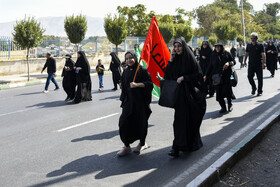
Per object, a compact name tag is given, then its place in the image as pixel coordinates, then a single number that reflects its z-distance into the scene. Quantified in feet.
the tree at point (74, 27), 83.25
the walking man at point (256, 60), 34.32
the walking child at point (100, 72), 46.69
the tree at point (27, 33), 62.90
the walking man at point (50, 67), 46.03
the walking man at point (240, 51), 73.99
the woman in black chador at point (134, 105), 17.26
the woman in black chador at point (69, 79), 37.17
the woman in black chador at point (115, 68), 44.91
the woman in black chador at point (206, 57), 35.01
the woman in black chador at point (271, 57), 52.69
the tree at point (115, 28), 91.04
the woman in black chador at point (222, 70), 27.63
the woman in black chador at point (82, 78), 35.88
